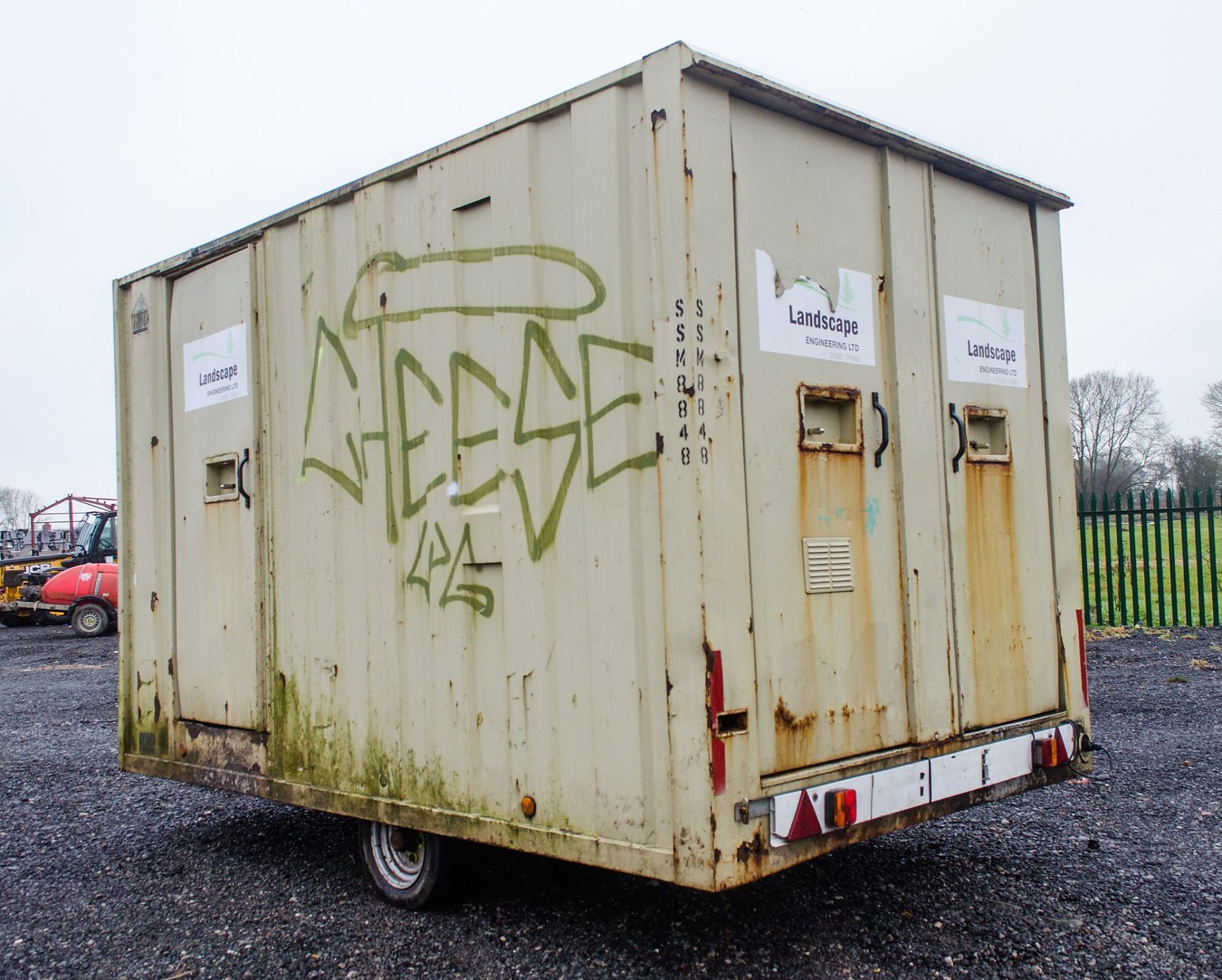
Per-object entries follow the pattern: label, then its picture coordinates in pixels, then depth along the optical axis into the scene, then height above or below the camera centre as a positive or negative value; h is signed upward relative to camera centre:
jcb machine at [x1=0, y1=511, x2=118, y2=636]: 20.34 -0.35
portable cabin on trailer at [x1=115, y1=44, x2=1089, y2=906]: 3.06 +0.15
